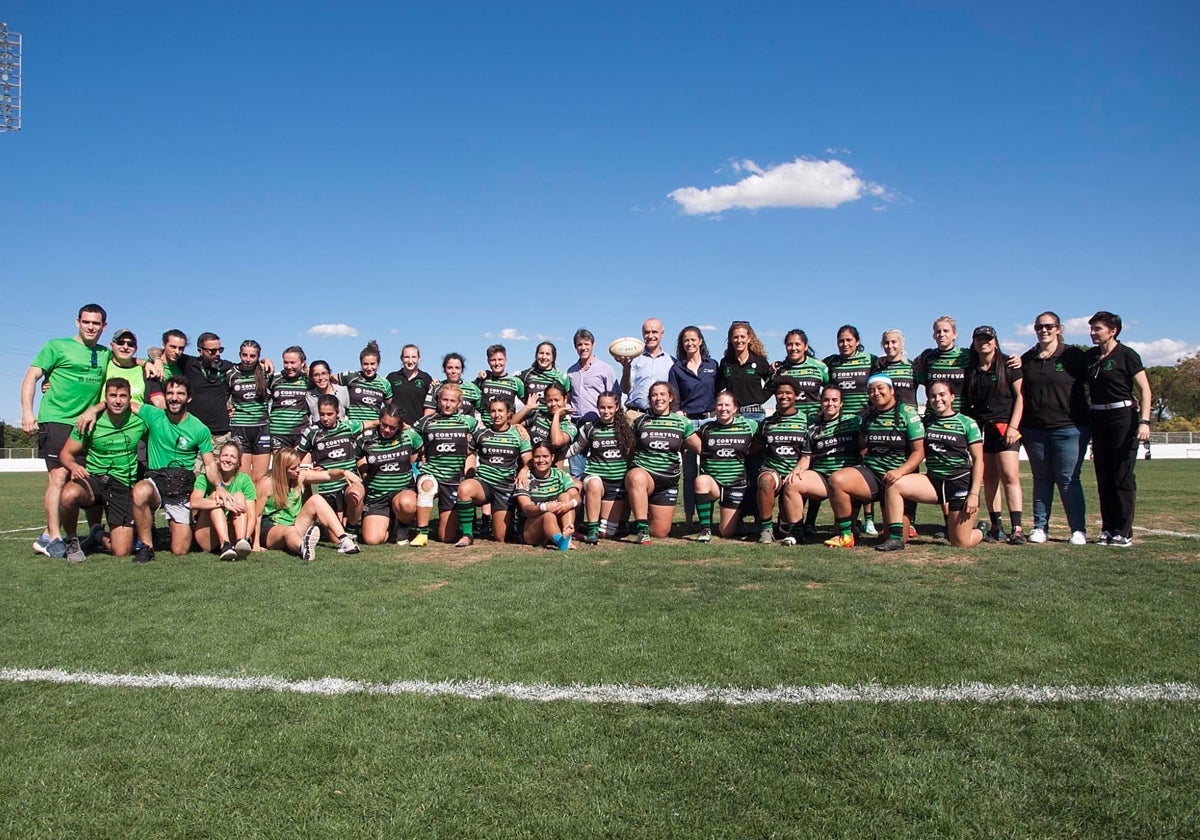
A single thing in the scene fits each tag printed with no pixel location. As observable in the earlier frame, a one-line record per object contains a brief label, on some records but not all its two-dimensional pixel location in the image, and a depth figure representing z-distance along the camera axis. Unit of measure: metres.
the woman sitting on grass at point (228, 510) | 6.63
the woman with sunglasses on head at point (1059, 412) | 6.81
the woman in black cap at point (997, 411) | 6.88
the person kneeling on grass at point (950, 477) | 6.63
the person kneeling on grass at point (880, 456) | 6.69
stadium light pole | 30.02
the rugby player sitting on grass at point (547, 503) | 7.07
